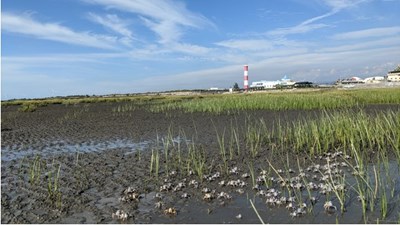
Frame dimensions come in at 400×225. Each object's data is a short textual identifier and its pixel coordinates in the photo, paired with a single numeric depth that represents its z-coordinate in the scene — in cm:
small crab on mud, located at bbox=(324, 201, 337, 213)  746
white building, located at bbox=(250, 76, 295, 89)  15615
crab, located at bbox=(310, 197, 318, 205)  792
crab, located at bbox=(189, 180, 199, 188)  960
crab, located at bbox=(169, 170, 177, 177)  1083
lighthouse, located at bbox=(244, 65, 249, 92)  9146
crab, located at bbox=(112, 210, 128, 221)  746
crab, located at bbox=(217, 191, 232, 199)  847
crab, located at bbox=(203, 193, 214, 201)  844
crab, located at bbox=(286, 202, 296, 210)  752
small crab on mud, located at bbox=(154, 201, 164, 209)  814
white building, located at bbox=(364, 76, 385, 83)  13184
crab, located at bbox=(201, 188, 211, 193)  888
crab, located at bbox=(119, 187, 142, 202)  867
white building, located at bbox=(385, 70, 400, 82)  10211
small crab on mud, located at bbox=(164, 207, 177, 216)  770
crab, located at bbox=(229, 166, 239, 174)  1089
